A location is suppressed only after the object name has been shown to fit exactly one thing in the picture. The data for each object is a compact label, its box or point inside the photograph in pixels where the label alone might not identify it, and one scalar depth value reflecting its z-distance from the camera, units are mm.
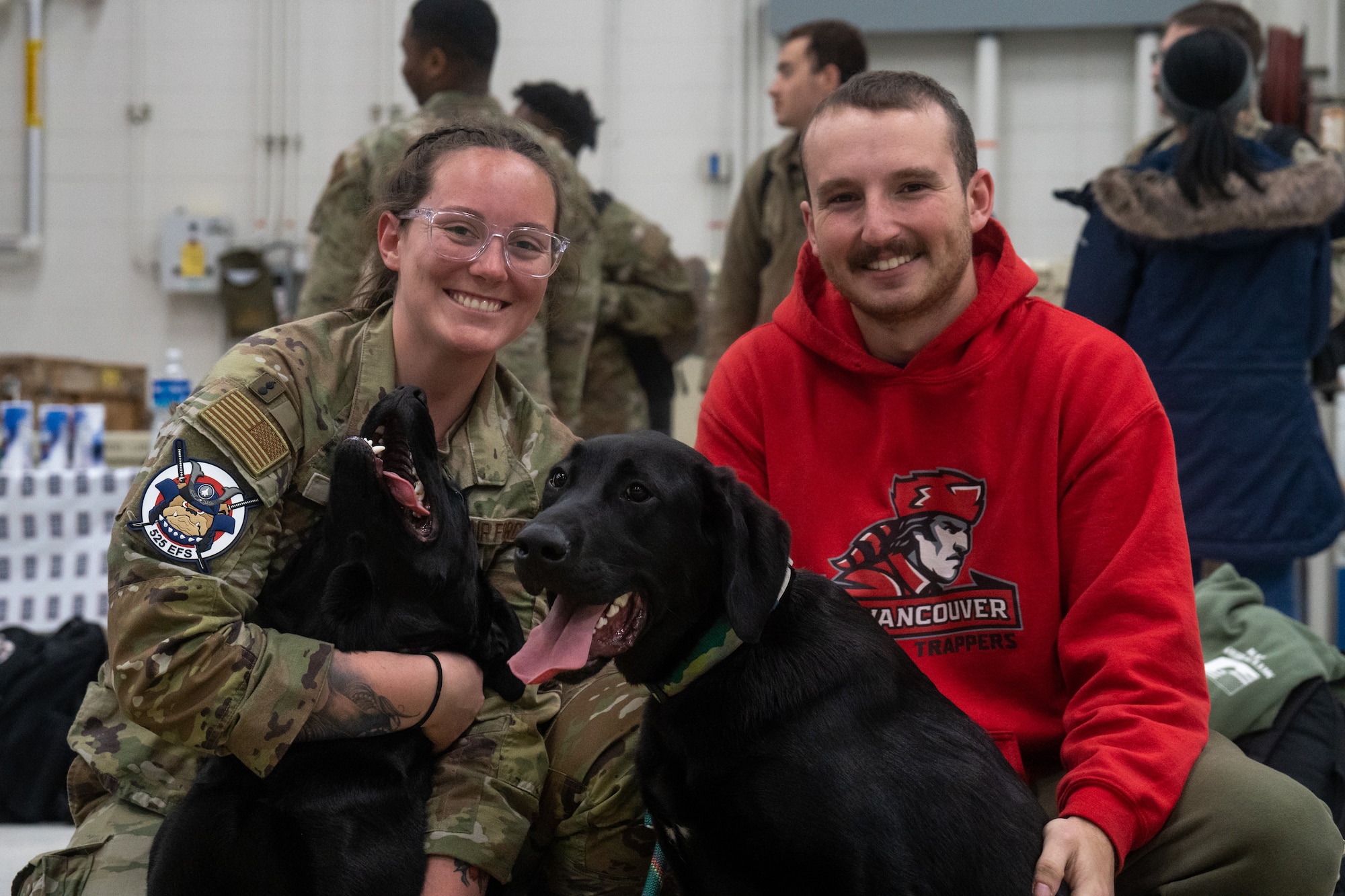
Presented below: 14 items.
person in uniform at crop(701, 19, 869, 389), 3926
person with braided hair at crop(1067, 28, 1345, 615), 3146
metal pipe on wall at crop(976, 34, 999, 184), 7754
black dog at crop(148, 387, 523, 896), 1559
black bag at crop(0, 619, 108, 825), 3285
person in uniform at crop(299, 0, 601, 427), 3348
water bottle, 4875
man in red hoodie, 1598
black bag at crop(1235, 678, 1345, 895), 2143
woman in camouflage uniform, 1566
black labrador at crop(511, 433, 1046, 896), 1433
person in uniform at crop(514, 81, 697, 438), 4051
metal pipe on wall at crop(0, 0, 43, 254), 8094
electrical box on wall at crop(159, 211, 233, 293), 8047
